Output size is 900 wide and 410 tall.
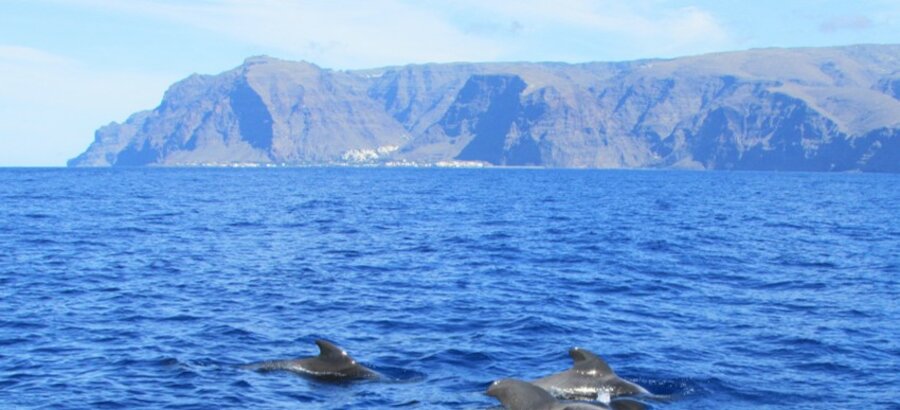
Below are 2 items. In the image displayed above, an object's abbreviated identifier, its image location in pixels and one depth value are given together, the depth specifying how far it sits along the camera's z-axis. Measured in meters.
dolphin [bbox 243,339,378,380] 22.56
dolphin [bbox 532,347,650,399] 21.08
